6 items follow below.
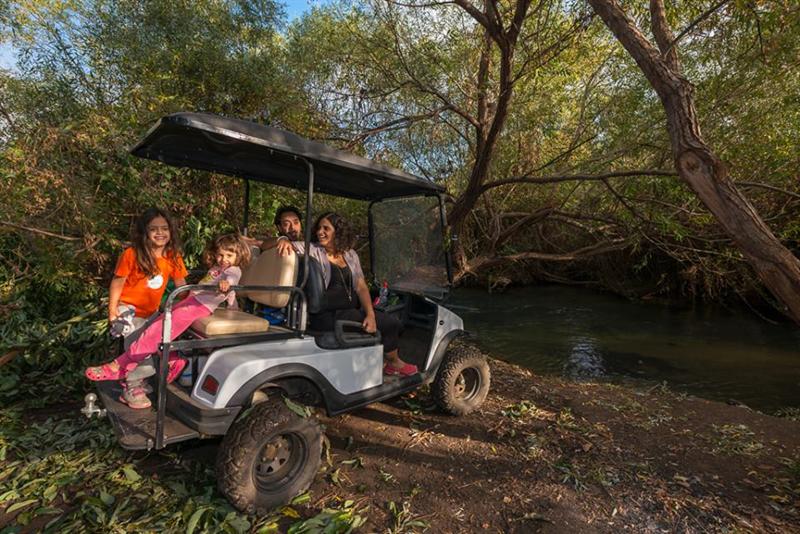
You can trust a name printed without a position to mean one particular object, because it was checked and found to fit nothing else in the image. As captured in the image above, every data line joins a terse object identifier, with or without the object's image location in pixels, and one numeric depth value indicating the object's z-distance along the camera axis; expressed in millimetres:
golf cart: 2123
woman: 2957
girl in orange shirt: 2877
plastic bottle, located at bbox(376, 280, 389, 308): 3512
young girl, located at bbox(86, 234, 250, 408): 2377
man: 3568
